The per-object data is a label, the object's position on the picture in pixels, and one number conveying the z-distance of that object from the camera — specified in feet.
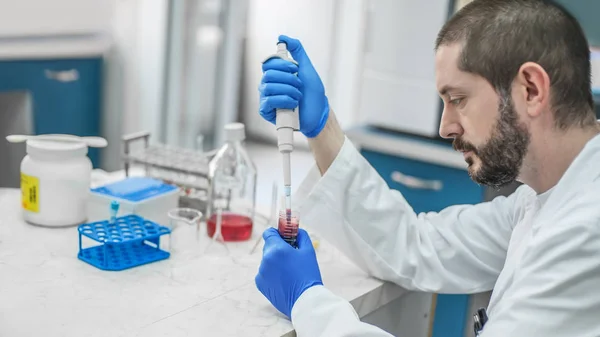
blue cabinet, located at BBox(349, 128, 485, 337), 7.88
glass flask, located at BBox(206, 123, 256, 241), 5.15
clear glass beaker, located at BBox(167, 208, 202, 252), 4.96
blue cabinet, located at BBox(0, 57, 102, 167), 9.30
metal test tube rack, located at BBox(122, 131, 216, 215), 5.53
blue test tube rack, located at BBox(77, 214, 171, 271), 4.53
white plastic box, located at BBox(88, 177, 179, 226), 5.08
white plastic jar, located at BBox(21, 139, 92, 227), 5.02
